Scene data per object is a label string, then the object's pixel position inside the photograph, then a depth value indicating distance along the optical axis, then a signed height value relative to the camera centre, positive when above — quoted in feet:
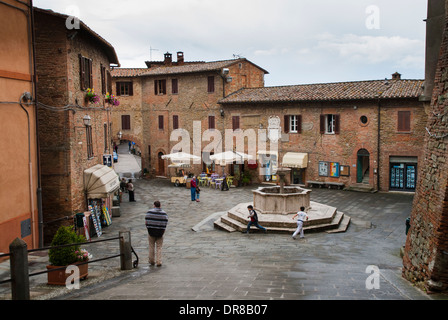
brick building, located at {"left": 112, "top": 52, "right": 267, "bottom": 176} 104.47 +10.92
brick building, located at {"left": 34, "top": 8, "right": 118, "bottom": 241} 46.47 +3.06
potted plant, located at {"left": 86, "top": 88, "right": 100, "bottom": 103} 53.92 +5.65
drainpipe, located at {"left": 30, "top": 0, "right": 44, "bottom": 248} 40.75 -4.07
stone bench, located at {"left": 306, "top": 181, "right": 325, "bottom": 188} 88.69 -9.33
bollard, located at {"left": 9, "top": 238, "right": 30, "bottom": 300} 22.63 -6.70
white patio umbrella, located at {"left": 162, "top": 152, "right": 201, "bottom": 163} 97.54 -3.89
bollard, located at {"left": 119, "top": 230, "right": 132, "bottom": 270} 31.40 -7.99
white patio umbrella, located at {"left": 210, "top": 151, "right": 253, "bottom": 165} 90.12 -3.70
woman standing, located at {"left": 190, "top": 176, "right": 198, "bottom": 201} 74.04 -8.49
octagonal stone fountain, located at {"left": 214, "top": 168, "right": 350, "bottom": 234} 51.83 -9.65
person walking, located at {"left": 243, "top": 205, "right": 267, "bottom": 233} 50.06 -9.39
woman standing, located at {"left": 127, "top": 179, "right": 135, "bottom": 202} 75.44 -8.93
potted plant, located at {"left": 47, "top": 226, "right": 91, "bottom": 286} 27.55 -7.52
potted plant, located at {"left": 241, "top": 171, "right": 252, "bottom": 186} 95.07 -8.60
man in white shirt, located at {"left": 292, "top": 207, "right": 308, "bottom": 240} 47.16 -9.00
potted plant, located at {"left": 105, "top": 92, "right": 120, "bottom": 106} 66.59 +6.49
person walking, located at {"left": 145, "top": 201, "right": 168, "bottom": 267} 31.83 -6.29
